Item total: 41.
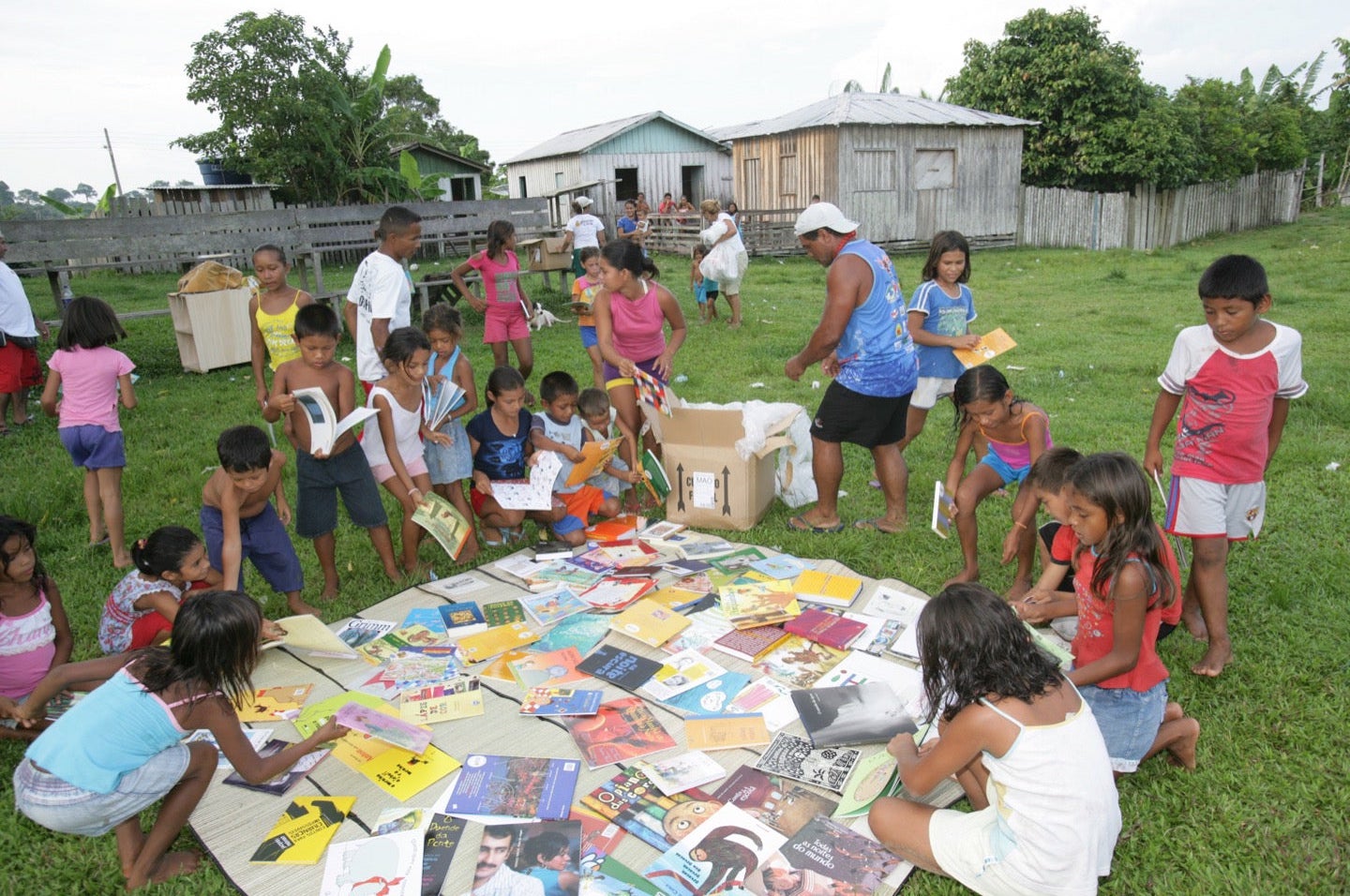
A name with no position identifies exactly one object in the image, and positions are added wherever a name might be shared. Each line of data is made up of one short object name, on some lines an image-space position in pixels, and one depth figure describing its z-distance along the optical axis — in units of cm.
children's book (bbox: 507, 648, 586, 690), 337
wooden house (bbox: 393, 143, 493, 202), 2570
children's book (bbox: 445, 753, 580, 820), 264
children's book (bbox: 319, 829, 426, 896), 236
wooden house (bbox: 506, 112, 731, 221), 2414
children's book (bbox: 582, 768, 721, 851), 253
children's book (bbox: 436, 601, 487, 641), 381
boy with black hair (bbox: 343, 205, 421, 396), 468
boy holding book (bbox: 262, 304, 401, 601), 400
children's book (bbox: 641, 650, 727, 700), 326
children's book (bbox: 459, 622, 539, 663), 359
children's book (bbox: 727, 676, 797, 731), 306
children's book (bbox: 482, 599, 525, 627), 389
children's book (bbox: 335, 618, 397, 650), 375
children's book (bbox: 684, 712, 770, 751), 292
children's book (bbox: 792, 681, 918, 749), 291
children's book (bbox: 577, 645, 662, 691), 334
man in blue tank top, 436
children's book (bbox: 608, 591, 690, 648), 362
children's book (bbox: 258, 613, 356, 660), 344
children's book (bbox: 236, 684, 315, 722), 318
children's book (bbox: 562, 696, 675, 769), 289
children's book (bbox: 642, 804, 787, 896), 234
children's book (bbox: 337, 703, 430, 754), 286
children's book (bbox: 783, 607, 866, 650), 355
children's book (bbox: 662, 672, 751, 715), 314
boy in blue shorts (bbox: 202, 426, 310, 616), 350
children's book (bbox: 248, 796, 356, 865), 250
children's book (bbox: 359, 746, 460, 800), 277
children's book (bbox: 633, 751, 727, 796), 272
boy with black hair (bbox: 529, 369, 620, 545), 479
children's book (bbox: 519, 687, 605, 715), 311
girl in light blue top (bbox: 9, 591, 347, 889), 230
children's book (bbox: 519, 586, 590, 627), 390
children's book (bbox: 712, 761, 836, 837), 257
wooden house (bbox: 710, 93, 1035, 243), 1823
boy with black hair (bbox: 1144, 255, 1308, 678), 311
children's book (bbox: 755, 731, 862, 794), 273
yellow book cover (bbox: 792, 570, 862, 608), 389
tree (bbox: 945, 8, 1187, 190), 1844
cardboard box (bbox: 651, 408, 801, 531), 487
